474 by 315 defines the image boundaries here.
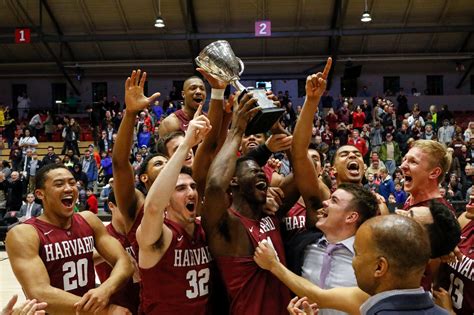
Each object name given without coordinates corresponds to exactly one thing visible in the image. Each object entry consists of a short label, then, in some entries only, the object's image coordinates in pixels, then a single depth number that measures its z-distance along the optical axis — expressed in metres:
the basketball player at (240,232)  3.32
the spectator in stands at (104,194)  15.12
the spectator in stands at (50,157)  15.67
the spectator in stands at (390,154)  15.91
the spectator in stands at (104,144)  18.44
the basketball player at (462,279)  3.63
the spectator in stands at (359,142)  15.66
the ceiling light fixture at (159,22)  18.67
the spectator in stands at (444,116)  19.92
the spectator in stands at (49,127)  22.28
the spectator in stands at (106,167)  16.45
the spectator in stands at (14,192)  14.20
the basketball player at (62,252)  3.50
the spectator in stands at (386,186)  12.66
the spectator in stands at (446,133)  17.61
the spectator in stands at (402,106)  21.77
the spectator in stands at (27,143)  18.15
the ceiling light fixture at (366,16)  18.61
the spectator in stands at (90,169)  16.31
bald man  2.13
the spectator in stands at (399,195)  12.32
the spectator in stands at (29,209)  13.07
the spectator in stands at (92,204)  13.44
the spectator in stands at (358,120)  18.97
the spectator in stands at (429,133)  17.12
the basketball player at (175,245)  3.04
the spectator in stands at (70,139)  19.06
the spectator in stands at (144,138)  16.88
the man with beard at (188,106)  5.20
